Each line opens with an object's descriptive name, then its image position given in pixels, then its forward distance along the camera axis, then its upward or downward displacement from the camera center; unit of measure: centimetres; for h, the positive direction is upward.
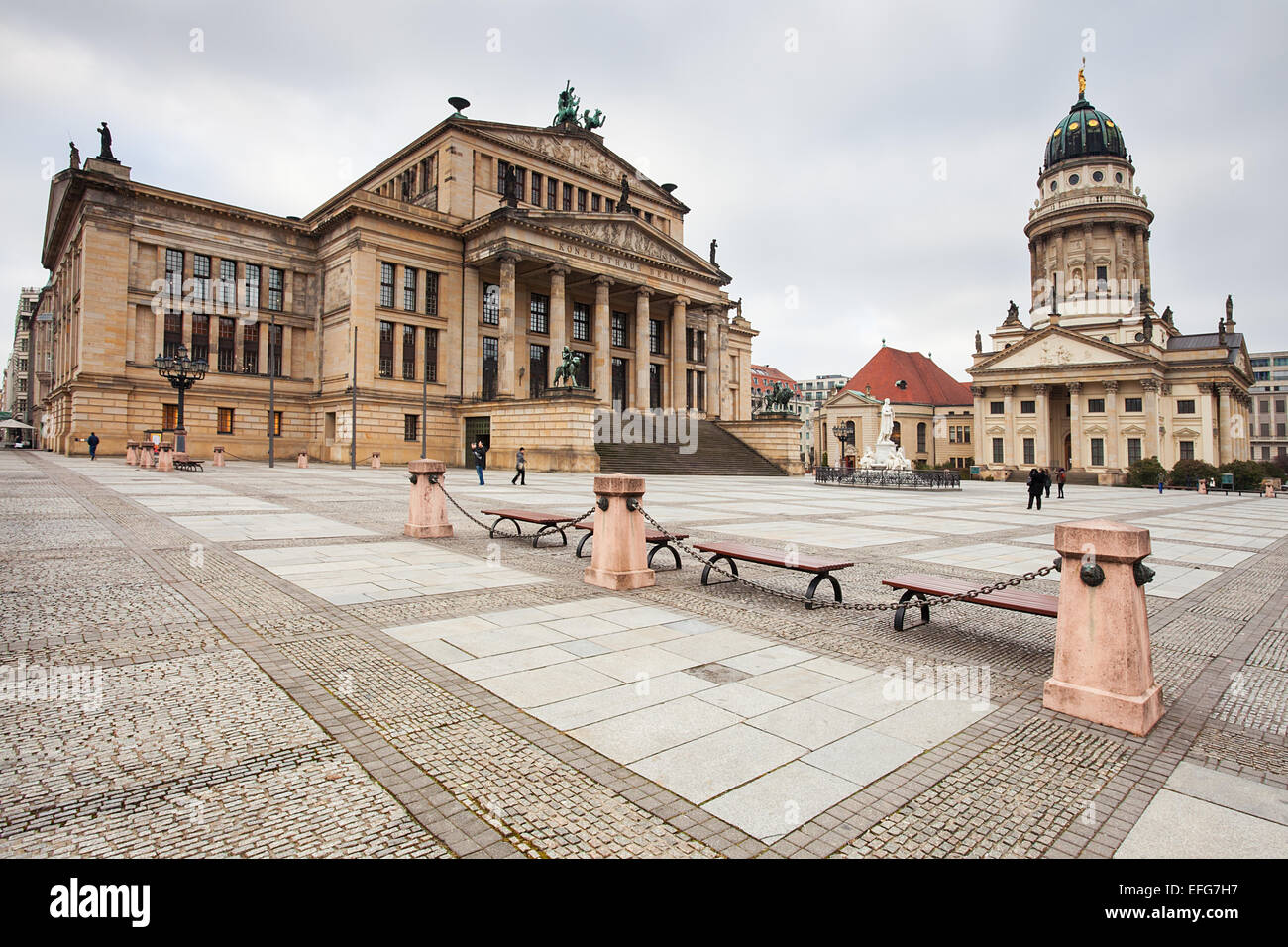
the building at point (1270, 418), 11119 +1130
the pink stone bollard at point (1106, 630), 464 -94
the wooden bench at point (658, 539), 965 -62
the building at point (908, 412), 9175 +1060
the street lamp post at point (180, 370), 3539 +654
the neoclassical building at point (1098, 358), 7044 +1389
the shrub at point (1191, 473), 5856 +139
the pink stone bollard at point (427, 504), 1252 -17
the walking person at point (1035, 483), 2434 +24
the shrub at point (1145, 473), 6081 +149
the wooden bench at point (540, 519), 1170 -42
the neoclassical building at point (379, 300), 4262 +1324
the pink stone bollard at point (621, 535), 877 -51
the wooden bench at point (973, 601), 599 -96
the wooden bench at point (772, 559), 779 -78
